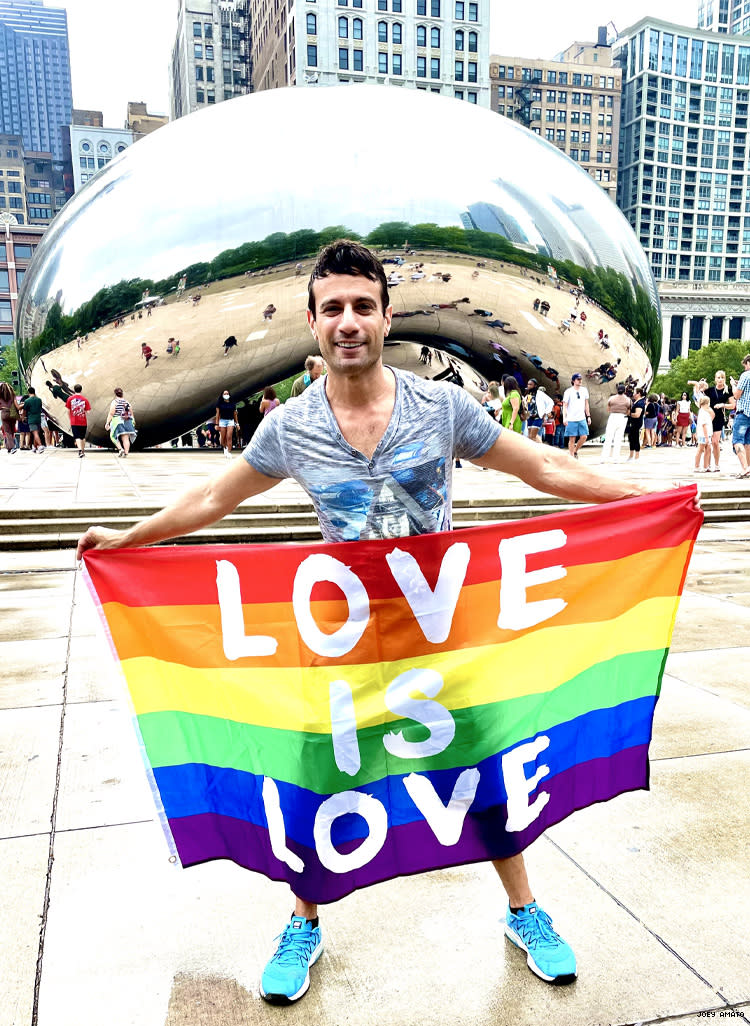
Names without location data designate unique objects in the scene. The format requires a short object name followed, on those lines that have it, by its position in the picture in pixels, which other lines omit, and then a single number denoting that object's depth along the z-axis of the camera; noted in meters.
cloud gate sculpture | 15.47
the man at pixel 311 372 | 11.05
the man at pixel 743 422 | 11.63
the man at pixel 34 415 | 19.50
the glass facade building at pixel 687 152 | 135.75
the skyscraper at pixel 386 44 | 86.56
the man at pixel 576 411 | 15.78
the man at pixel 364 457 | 2.18
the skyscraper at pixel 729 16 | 190.25
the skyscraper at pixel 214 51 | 114.69
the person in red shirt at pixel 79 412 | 16.66
